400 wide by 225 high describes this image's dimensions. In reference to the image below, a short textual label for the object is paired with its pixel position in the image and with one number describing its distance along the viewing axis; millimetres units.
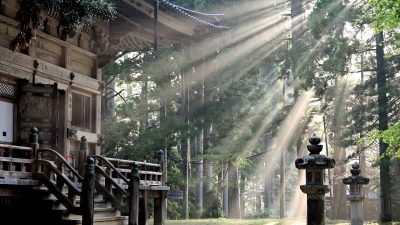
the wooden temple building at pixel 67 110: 12562
